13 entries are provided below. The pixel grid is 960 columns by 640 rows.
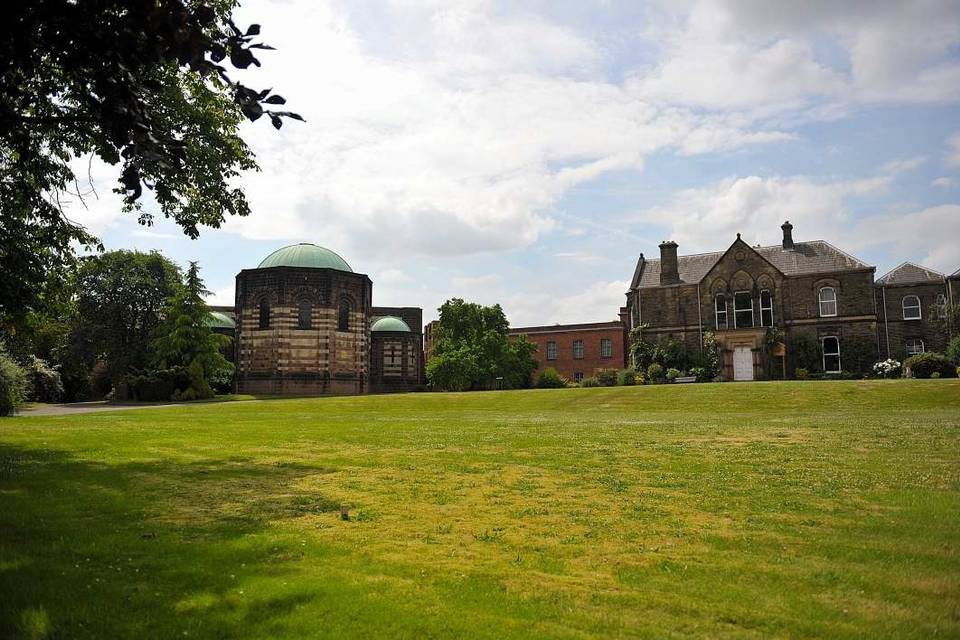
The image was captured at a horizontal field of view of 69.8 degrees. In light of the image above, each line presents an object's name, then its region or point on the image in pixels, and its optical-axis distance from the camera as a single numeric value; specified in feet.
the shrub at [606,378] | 174.50
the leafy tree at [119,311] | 172.86
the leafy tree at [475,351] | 192.66
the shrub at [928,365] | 132.16
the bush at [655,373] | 170.09
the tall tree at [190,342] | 154.71
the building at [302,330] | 180.04
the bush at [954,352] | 135.95
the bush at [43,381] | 151.74
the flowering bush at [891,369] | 147.23
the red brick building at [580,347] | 240.12
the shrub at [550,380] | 202.66
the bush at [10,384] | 95.20
